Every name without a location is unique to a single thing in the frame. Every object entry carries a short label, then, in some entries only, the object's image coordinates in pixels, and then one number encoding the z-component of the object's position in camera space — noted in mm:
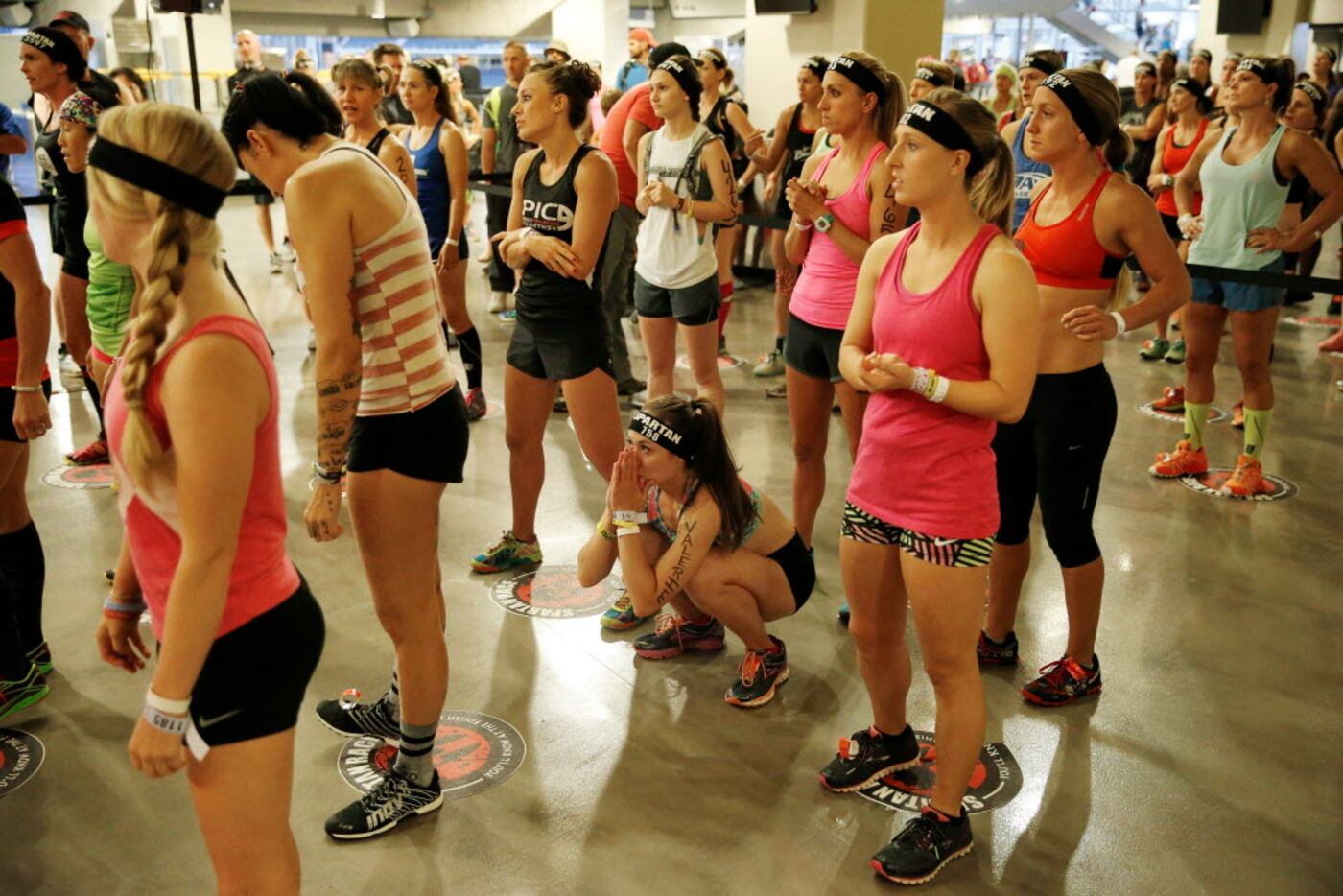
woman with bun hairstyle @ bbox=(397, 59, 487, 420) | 5625
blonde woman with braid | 1535
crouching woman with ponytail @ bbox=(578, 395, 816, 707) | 3027
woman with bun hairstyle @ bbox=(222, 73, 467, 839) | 2256
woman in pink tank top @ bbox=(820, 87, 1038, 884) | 2221
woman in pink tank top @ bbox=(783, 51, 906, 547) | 3400
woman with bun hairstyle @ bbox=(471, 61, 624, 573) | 3564
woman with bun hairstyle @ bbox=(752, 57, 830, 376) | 5891
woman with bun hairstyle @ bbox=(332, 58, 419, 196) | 4766
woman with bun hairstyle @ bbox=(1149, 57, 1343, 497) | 4555
